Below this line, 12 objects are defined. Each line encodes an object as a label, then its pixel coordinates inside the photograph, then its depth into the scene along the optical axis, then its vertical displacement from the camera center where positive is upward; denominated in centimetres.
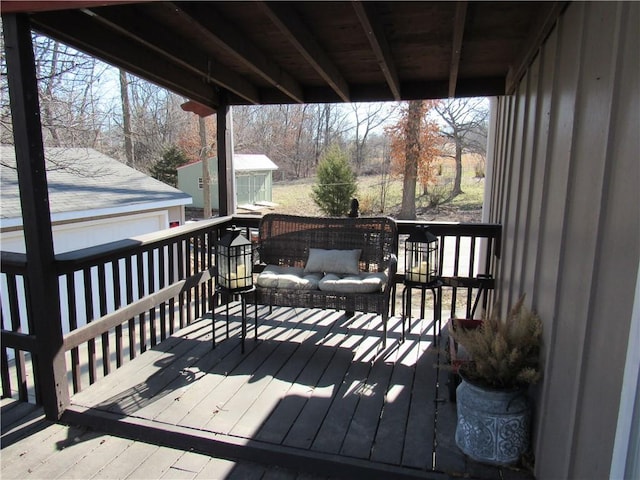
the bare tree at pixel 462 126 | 1630 +186
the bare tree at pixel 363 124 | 1967 +231
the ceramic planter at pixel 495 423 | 191 -108
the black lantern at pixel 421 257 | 307 -57
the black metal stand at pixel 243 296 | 307 -89
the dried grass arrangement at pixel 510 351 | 185 -75
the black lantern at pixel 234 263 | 306 -62
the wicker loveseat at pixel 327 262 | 311 -72
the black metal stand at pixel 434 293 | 309 -89
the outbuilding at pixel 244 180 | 1917 -34
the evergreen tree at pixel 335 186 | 1468 -39
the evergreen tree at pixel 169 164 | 1970 +35
